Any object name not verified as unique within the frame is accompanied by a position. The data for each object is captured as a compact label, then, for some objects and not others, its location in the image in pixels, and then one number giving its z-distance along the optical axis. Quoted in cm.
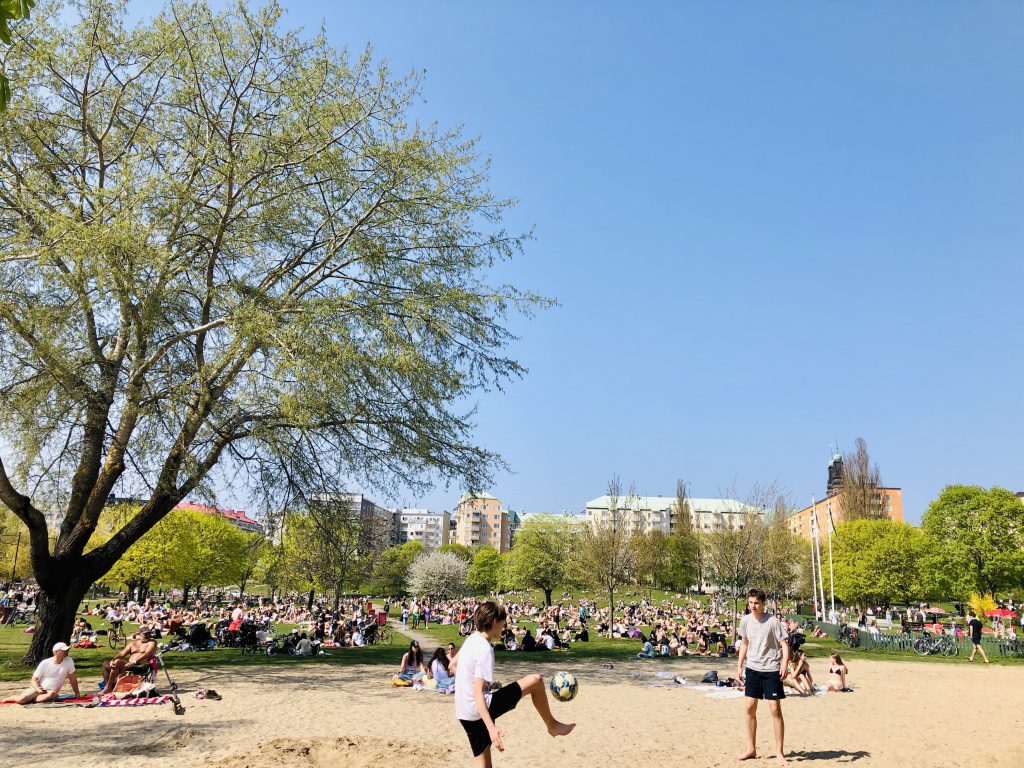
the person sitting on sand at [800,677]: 1356
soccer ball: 700
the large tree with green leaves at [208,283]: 1281
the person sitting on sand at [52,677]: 1087
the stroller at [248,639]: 2145
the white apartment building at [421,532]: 19738
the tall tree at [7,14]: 328
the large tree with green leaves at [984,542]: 4738
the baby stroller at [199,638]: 2012
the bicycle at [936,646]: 2517
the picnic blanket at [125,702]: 1077
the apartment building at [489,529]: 16800
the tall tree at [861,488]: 7512
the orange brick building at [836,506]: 7775
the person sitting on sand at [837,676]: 1444
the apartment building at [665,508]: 14265
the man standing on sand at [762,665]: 756
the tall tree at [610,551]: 3247
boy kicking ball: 488
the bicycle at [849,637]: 2703
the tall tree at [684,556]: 8332
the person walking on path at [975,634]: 2312
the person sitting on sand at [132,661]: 1160
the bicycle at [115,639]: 2124
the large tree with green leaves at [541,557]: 6291
